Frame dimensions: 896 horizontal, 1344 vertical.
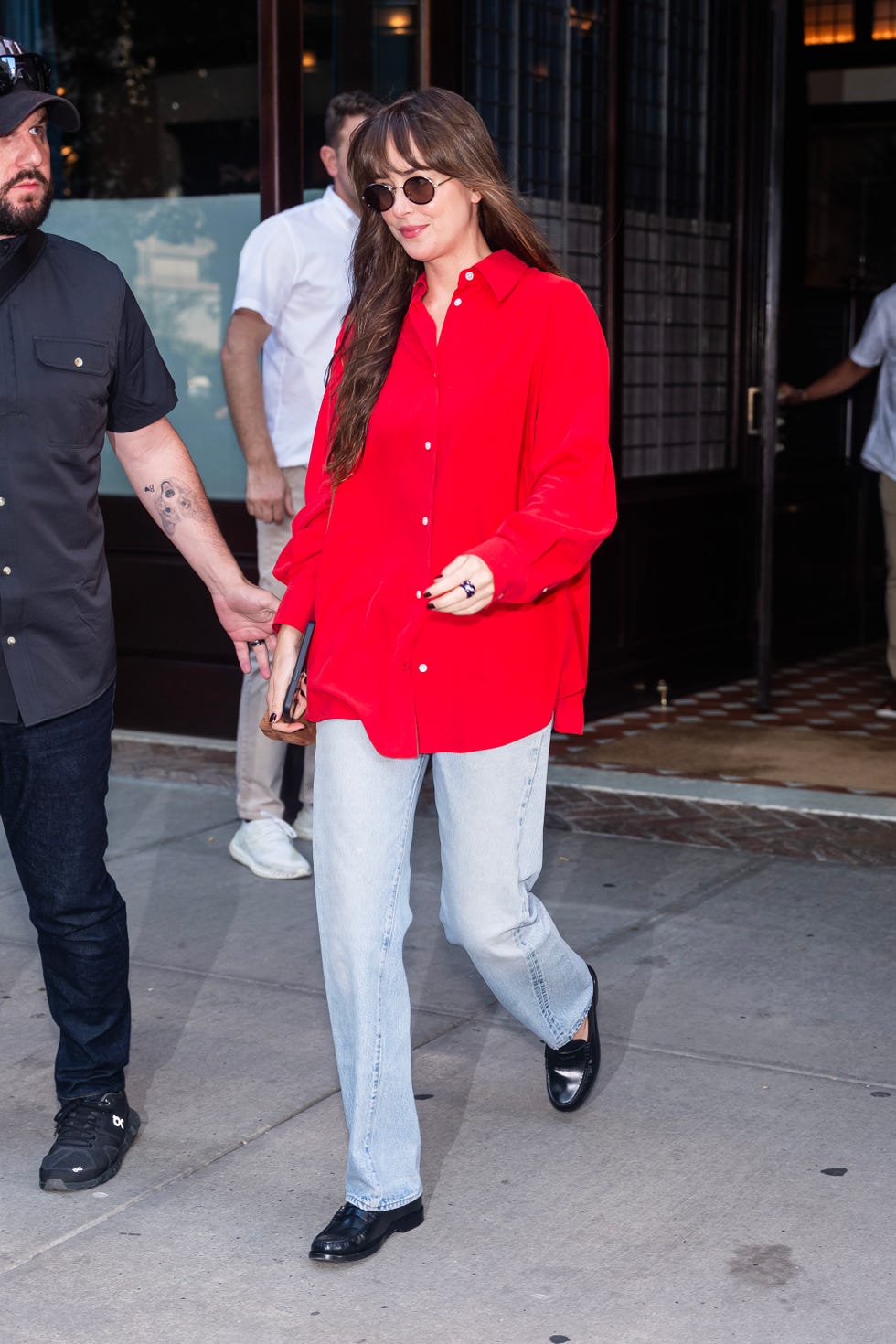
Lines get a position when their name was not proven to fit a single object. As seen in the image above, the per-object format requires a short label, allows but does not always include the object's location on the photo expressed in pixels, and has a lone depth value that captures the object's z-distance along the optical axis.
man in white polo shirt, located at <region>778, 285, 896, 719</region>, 7.91
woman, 3.01
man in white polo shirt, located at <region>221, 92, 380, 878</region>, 5.35
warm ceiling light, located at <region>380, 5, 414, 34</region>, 6.38
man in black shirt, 3.25
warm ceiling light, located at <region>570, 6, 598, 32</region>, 7.26
